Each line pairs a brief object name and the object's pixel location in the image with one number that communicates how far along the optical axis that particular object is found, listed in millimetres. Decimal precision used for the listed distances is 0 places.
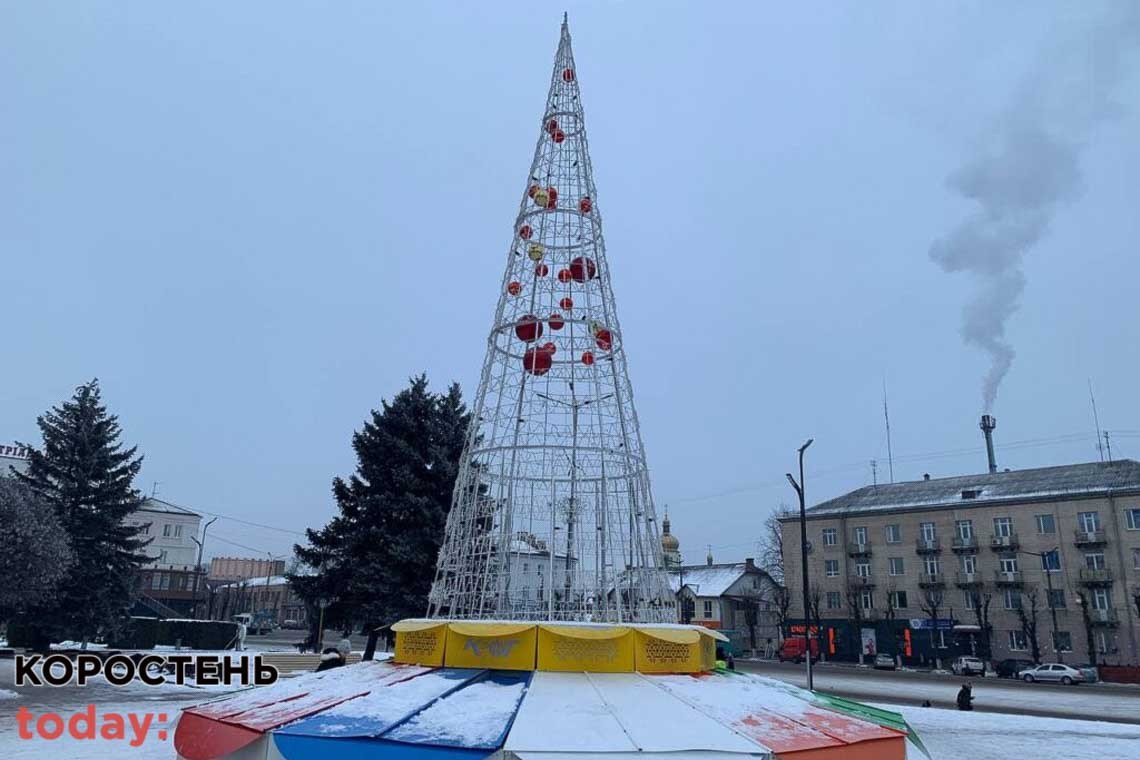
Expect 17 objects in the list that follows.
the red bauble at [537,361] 10039
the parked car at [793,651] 46938
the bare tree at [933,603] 46719
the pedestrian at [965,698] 20719
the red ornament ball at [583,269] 10289
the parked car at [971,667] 39562
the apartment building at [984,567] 43250
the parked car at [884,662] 44344
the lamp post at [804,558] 22662
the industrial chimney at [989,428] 57469
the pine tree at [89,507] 27672
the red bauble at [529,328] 10141
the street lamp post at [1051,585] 41438
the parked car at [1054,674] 35938
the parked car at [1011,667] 38594
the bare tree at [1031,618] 42800
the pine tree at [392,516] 21141
